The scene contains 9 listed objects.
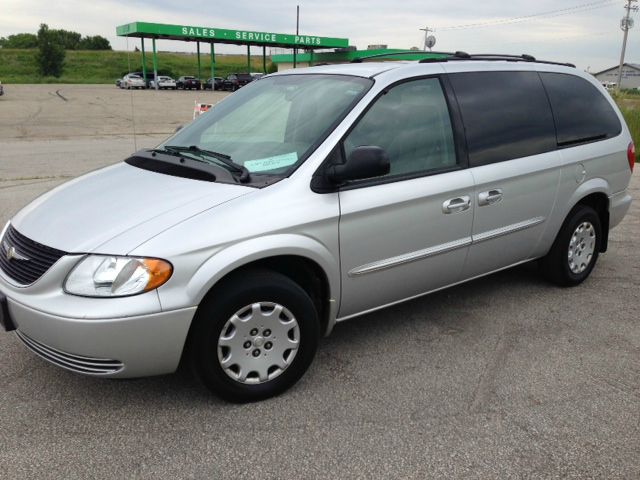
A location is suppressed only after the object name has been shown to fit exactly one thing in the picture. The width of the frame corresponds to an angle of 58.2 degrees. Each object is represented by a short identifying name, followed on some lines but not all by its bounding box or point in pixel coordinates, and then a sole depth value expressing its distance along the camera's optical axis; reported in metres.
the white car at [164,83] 50.19
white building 107.31
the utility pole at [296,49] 52.47
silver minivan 2.62
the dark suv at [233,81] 49.19
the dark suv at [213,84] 50.39
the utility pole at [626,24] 54.25
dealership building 47.00
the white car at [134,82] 49.20
